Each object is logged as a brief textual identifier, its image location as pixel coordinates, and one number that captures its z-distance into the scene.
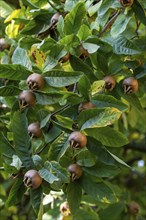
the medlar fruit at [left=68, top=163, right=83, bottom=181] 1.50
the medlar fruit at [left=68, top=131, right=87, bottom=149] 1.39
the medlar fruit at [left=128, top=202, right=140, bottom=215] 2.03
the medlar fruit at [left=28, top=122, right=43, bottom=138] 1.47
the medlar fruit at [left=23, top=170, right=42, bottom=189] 1.42
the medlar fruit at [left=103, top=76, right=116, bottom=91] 1.54
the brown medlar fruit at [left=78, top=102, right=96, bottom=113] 1.45
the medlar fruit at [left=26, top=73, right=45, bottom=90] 1.43
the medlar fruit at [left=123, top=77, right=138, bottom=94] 1.54
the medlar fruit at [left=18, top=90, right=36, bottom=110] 1.44
